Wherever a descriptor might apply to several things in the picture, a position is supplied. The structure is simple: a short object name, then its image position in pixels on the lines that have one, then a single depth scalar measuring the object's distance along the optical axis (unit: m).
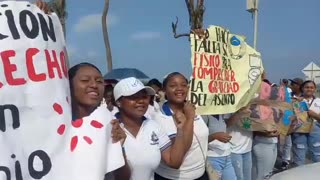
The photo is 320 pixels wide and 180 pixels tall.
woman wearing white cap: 2.25
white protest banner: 1.75
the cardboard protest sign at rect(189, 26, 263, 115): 3.45
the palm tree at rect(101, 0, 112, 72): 13.06
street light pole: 12.45
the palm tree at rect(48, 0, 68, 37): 9.63
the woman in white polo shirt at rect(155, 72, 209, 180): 2.78
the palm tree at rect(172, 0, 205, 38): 10.65
